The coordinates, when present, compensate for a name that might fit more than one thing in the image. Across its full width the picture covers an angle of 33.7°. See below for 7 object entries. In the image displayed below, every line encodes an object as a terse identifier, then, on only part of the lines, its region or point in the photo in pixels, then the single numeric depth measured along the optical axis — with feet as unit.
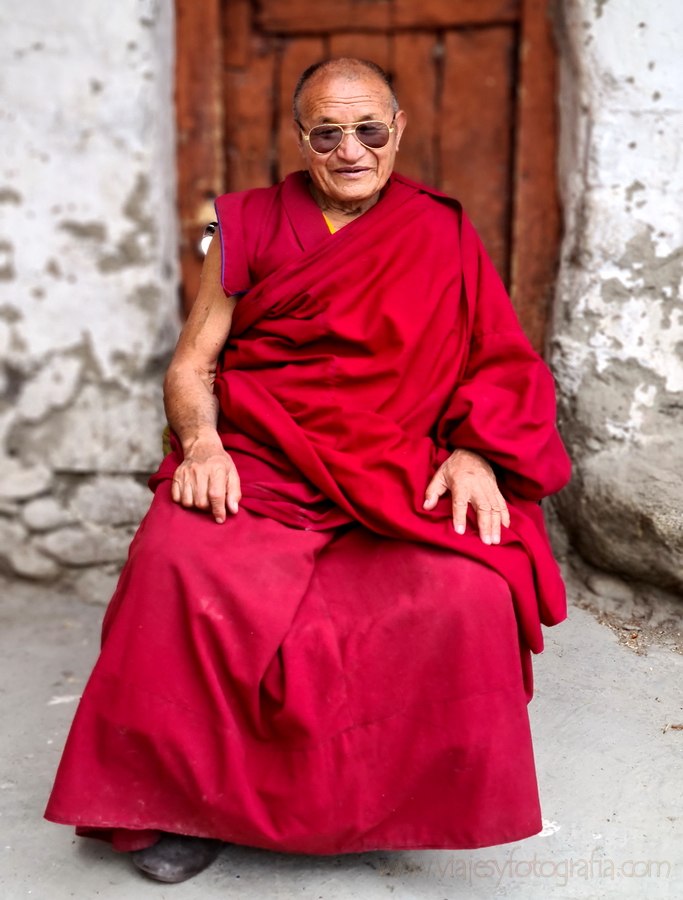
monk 7.14
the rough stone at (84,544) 12.57
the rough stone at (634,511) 10.09
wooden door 11.82
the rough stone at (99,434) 12.23
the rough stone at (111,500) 12.48
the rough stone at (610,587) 10.78
